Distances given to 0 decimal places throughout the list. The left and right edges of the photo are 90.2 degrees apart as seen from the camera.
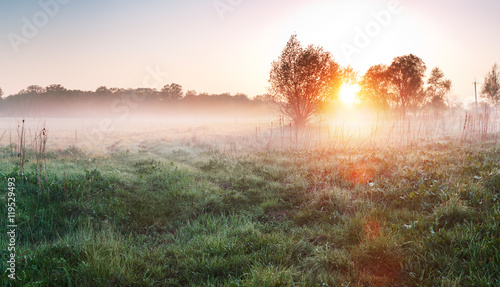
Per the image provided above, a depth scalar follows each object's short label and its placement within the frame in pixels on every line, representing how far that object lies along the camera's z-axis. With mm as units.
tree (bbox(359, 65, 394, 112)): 41250
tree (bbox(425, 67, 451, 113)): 39375
